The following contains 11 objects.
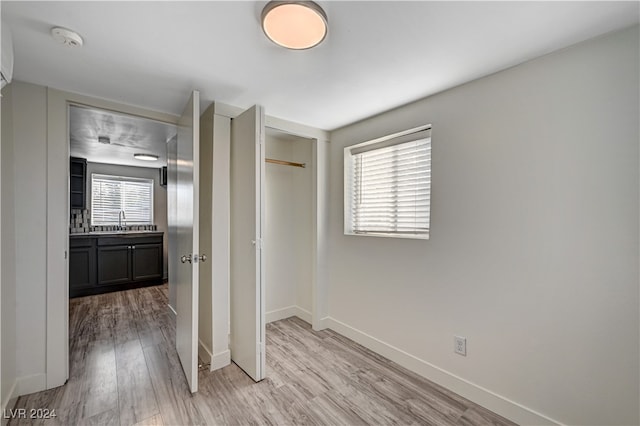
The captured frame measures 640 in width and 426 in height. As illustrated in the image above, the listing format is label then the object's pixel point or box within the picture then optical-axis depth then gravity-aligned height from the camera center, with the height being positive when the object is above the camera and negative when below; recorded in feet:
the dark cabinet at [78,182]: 14.53 +1.65
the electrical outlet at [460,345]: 6.47 -3.10
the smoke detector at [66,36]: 4.56 +2.97
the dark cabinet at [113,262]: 13.87 -2.59
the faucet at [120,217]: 17.17 -0.23
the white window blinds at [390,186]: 7.61 +0.84
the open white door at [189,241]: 6.32 -0.69
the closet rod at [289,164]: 9.37 +1.77
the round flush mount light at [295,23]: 3.98 +2.89
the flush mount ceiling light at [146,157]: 14.46 +2.98
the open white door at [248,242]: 6.82 -0.74
